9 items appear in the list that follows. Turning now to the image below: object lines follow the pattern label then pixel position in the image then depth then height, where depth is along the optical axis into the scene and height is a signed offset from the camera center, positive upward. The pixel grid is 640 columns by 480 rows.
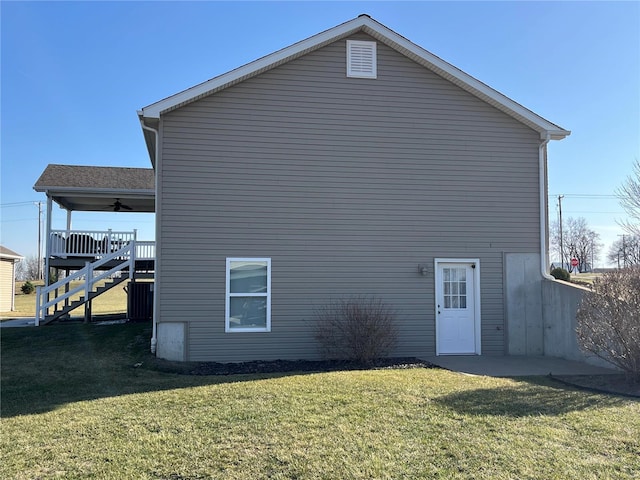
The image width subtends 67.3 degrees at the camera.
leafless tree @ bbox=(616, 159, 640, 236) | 14.40 +2.14
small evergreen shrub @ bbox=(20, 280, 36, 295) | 34.50 -1.59
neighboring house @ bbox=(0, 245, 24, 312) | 22.83 -0.55
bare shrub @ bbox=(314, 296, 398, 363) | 9.15 -1.21
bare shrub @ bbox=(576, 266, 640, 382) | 7.39 -0.83
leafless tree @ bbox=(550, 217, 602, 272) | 58.03 +3.00
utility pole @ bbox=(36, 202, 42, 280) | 52.25 +3.07
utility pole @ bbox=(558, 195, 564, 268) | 52.35 +2.40
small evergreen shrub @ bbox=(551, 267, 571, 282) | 20.27 -0.26
